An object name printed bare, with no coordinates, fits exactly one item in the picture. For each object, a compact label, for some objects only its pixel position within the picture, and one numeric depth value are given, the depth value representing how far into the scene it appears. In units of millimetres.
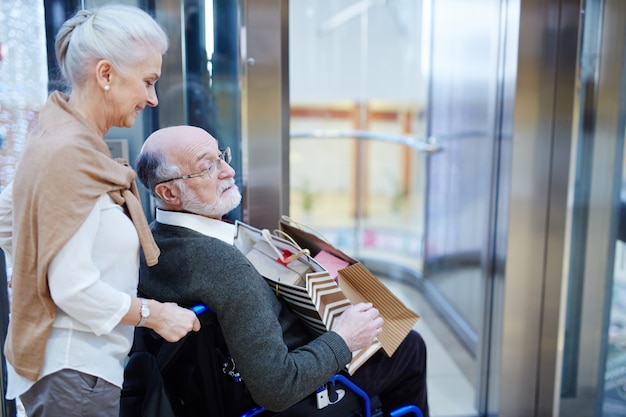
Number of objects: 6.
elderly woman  1093
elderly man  1328
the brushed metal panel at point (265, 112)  1910
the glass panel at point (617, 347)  2127
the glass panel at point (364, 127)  4203
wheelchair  1374
